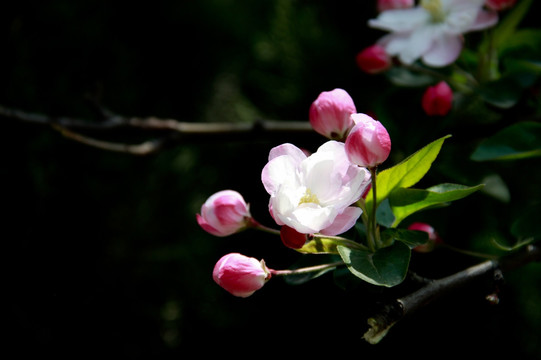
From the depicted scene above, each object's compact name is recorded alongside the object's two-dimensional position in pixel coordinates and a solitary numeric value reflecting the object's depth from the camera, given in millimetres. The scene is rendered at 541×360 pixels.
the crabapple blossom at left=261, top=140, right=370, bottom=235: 528
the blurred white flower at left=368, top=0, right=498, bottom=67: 632
